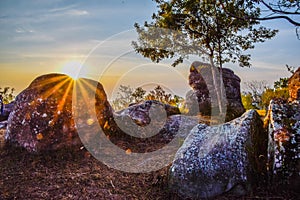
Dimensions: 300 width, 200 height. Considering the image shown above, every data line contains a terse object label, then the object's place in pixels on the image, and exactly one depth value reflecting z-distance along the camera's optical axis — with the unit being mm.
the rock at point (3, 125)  11018
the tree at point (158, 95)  17136
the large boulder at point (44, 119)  7773
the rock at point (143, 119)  9617
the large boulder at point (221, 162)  5027
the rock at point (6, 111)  14745
